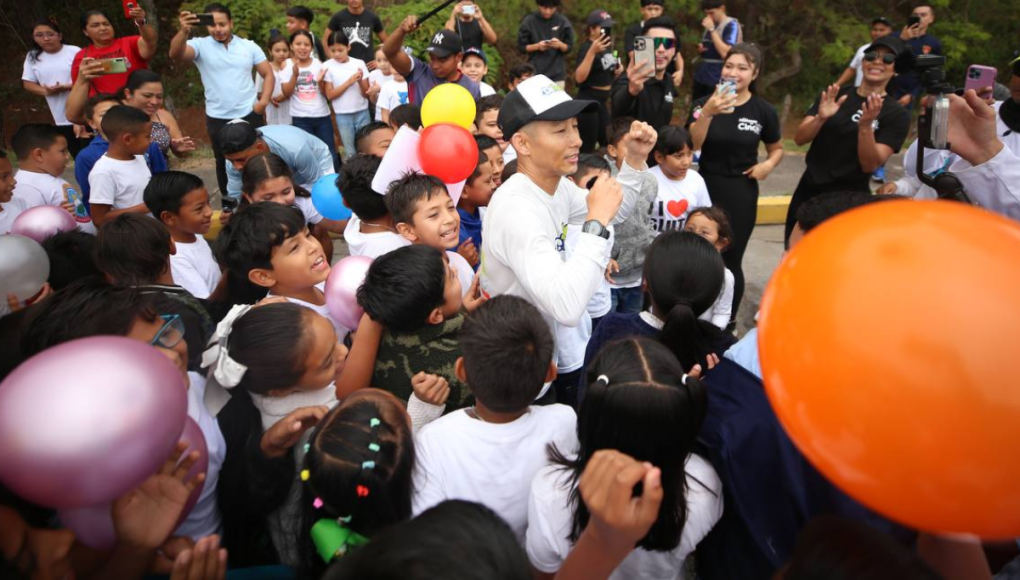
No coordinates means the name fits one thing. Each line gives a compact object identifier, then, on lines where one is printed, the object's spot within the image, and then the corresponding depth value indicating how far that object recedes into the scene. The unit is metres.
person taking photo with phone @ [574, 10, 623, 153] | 6.10
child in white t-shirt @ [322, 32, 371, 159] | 6.30
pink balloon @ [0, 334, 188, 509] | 1.10
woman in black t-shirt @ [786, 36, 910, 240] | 3.91
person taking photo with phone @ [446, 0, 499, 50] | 6.17
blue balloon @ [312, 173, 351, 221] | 3.50
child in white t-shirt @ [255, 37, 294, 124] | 6.29
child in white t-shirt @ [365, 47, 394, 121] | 6.46
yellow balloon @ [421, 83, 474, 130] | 3.86
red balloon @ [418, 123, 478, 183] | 3.02
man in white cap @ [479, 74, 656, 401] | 1.98
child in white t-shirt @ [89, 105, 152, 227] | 3.50
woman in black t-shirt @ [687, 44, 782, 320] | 3.99
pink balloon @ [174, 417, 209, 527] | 1.39
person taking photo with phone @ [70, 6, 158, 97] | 5.01
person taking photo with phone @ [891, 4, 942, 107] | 7.20
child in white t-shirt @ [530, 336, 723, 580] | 1.36
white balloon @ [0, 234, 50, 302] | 2.26
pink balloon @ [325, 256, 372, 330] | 2.33
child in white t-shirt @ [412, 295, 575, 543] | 1.56
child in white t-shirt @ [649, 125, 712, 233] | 3.65
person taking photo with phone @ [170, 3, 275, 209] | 5.82
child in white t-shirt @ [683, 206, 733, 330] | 3.16
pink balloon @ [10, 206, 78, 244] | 2.96
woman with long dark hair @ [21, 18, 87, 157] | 5.54
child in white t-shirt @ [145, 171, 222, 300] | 2.98
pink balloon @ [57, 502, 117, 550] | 1.24
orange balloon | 0.78
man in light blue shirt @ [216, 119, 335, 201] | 3.70
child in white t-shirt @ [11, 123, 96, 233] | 3.61
